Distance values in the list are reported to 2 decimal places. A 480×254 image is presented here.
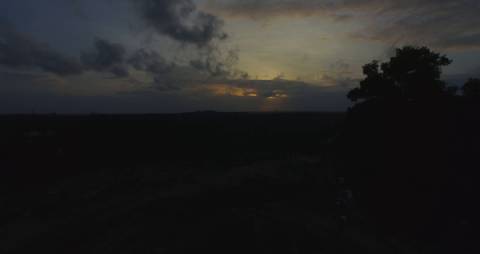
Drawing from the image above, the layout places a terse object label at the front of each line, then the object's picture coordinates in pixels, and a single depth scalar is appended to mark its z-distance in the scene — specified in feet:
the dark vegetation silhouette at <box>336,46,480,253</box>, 36.09
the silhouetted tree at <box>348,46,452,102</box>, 71.92
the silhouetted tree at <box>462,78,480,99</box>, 74.04
